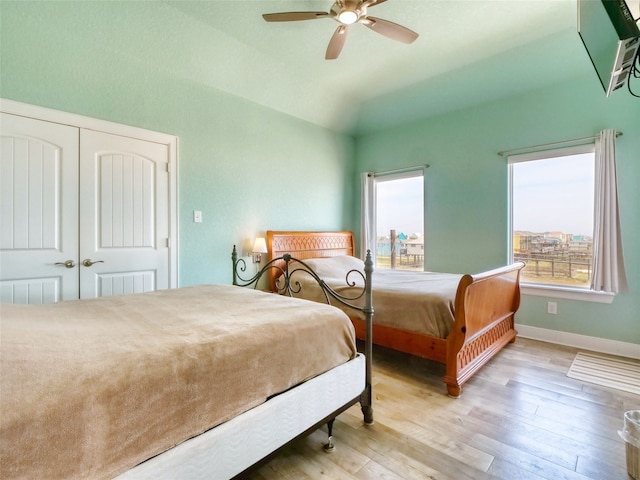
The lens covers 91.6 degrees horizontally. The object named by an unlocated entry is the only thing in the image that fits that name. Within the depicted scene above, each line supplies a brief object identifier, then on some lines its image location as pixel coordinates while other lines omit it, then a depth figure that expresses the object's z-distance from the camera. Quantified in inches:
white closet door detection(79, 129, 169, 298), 102.7
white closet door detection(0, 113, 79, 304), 89.1
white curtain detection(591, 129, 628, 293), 117.4
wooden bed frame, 88.5
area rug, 96.0
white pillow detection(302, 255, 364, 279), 142.1
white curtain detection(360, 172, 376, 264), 195.0
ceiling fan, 84.2
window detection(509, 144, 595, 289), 130.8
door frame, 90.4
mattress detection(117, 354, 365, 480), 39.9
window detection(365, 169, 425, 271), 179.9
